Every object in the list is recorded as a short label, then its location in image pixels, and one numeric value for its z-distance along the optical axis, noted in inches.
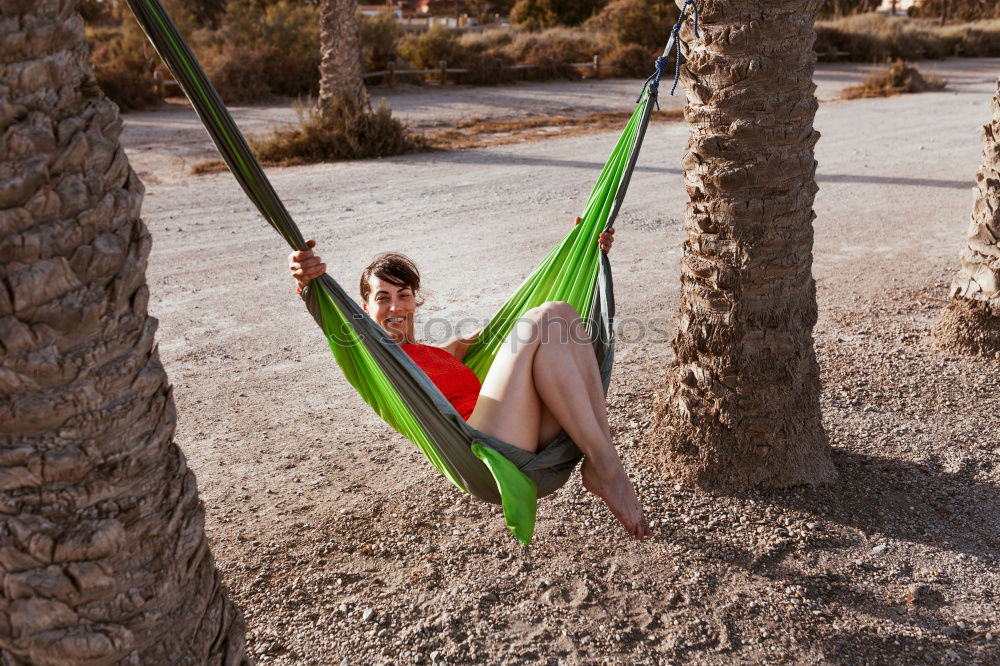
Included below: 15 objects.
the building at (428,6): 1296.8
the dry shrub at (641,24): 650.8
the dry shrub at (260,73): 468.8
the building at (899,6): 1323.3
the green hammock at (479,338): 64.7
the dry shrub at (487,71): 555.8
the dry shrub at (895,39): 725.3
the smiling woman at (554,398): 86.1
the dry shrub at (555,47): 600.7
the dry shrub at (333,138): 317.7
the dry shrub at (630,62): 604.7
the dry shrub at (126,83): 437.4
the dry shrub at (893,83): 505.4
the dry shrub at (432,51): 584.4
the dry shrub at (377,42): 550.0
